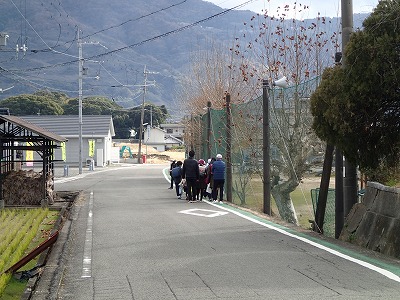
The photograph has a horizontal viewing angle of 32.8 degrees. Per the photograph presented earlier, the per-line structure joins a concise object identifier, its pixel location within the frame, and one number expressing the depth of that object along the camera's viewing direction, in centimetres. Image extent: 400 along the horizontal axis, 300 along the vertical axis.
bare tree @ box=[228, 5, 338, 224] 2109
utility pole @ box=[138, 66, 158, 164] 8078
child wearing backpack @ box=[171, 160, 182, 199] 2573
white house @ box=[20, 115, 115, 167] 7406
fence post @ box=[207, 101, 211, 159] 2794
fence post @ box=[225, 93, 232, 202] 2377
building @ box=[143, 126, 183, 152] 12125
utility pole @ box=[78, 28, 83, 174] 5479
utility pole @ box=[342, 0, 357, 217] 1384
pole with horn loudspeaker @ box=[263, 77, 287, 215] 1825
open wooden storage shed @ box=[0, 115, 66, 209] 2368
